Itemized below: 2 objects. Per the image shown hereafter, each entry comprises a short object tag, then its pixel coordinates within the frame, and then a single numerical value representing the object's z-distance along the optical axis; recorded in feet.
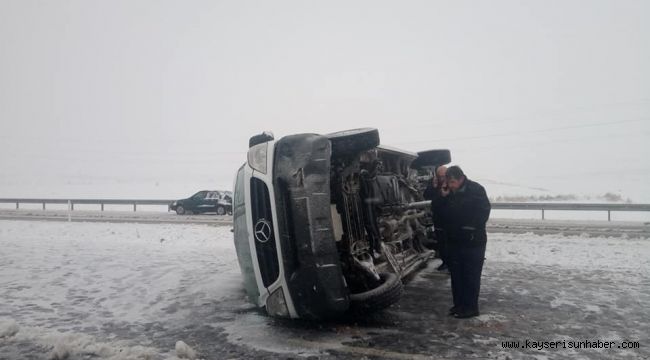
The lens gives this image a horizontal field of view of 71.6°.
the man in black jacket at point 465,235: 14.84
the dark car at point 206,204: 69.56
